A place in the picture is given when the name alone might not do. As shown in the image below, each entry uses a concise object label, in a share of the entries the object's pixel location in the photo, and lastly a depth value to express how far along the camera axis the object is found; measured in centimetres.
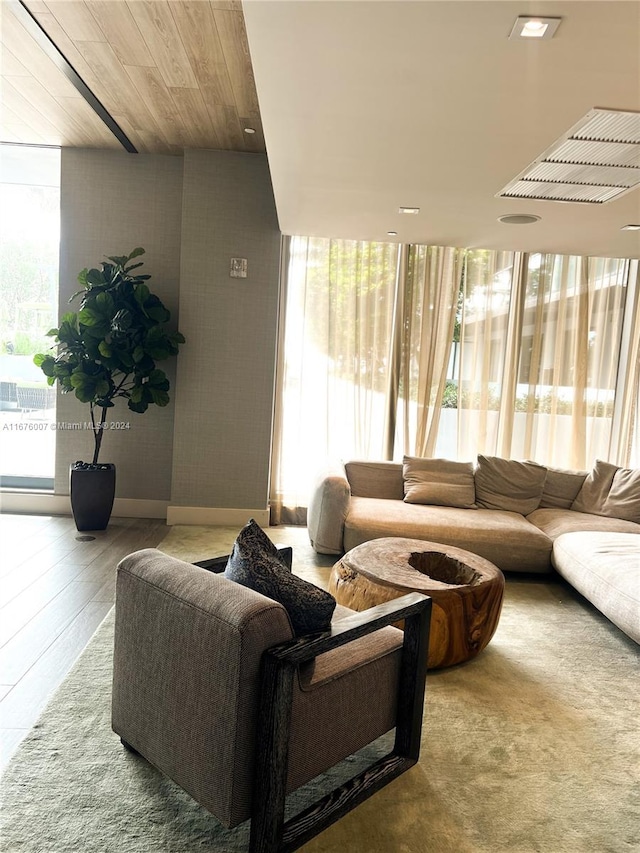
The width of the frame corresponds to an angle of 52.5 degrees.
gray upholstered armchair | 169
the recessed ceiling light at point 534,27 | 176
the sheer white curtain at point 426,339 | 546
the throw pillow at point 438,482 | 482
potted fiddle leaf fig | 466
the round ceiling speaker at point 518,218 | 382
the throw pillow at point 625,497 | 477
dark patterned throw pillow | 189
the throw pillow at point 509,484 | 493
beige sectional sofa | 374
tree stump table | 280
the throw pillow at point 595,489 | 494
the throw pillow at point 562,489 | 507
